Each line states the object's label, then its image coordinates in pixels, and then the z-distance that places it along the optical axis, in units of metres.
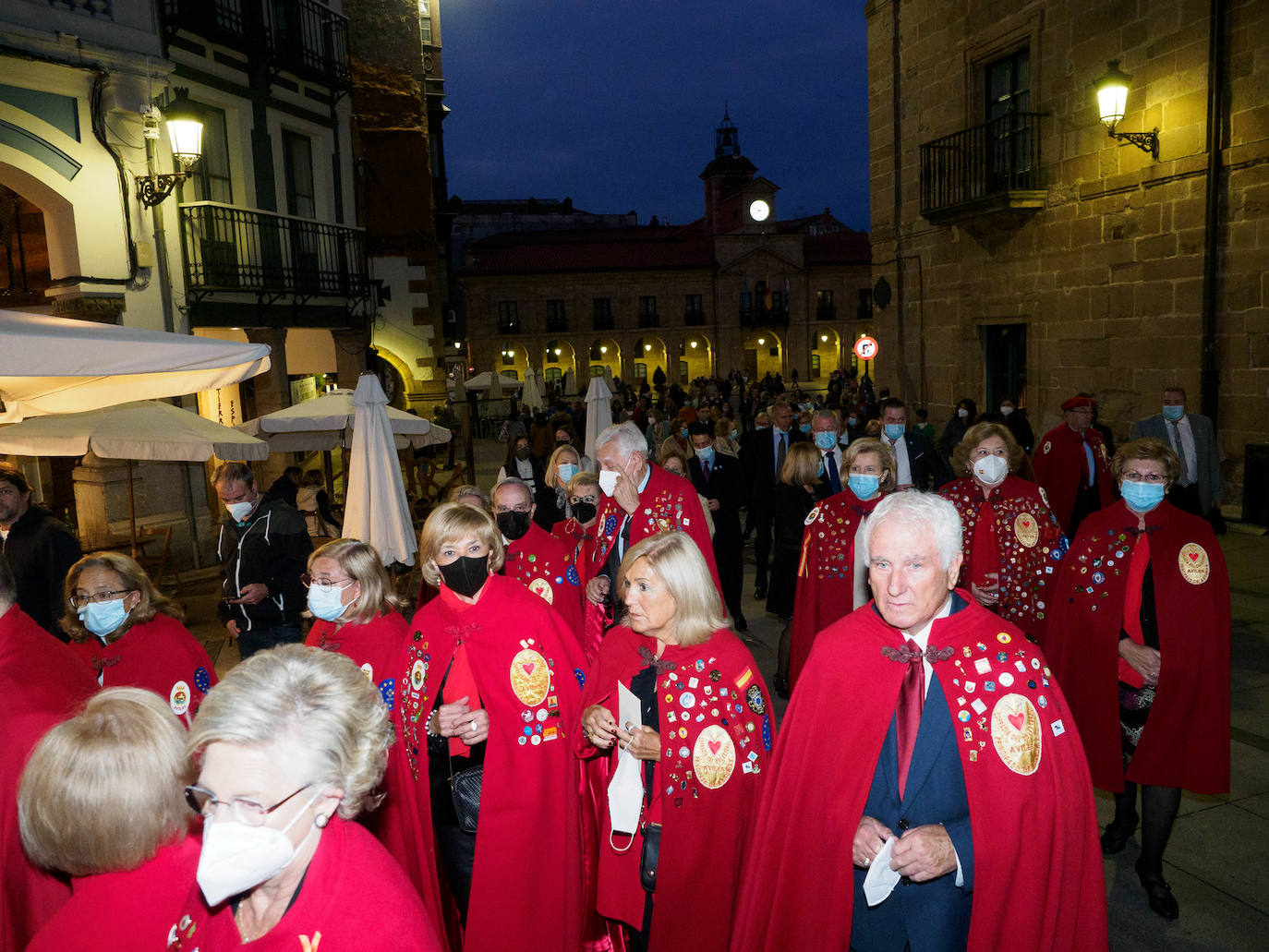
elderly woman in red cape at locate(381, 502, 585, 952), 3.61
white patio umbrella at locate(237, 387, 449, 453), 11.28
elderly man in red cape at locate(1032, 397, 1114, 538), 8.12
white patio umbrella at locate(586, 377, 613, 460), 11.56
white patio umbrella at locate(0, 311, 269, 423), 4.02
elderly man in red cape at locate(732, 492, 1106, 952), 2.64
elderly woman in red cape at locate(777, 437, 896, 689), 5.75
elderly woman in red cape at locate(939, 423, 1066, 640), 5.41
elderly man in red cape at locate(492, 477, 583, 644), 5.22
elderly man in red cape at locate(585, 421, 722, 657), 5.45
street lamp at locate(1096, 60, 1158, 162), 12.58
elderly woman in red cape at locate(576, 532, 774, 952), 3.33
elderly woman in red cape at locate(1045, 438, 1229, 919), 4.06
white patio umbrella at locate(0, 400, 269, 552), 8.11
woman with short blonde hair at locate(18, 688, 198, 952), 2.07
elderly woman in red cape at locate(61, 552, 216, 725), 3.92
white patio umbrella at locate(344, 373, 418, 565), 8.29
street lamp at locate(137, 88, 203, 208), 10.40
